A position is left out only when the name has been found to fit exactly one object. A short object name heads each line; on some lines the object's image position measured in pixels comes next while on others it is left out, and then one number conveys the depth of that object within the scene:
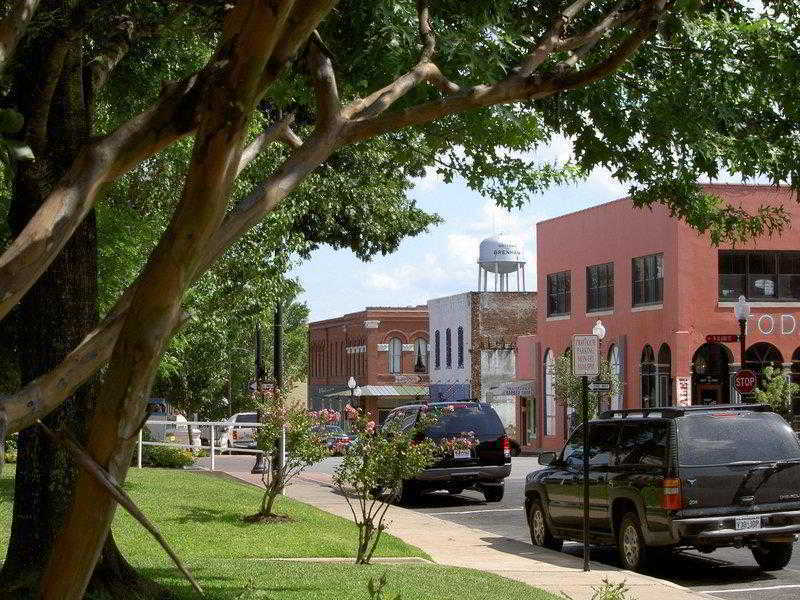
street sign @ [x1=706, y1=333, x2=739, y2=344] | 40.67
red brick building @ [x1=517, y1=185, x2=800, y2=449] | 47.31
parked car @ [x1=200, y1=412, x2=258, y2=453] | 50.78
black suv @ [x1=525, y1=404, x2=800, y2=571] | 14.88
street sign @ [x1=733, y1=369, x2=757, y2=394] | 34.12
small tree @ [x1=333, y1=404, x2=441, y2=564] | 14.88
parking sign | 15.60
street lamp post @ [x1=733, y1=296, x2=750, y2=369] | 32.75
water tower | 77.88
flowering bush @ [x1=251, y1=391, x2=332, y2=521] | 20.02
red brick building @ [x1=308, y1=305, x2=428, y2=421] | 84.88
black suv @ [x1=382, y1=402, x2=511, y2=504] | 26.08
